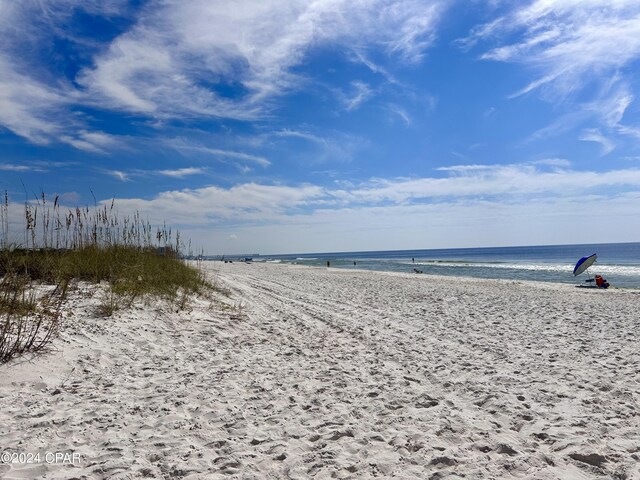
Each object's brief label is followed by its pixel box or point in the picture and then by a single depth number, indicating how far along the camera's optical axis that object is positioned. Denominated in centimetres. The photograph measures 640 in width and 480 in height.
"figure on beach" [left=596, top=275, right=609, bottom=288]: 1900
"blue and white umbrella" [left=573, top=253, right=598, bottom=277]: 2266
